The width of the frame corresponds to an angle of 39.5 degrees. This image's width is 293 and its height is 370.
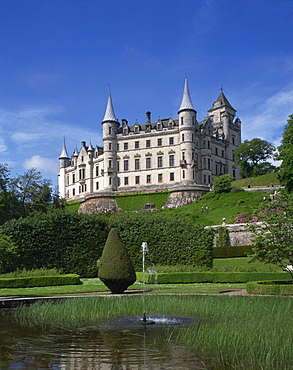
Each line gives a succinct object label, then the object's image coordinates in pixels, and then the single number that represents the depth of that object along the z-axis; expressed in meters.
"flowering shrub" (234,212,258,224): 40.78
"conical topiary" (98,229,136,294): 16.17
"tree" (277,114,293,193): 31.09
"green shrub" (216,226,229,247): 36.97
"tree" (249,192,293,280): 16.47
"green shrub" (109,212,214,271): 25.16
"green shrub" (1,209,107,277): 24.94
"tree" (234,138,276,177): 70.62
